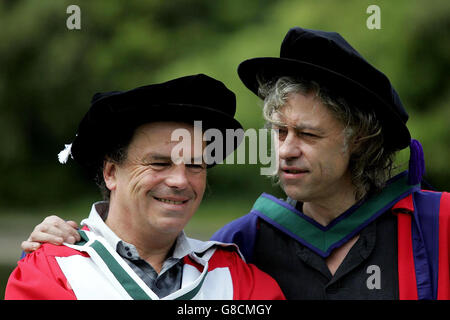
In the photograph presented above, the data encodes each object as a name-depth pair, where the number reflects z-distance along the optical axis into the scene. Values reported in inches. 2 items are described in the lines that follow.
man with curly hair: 207.5
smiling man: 185.3
